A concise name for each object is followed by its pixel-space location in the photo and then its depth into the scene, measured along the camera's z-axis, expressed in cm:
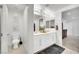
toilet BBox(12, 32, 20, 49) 144
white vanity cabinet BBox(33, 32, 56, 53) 152
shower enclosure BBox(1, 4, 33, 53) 139
